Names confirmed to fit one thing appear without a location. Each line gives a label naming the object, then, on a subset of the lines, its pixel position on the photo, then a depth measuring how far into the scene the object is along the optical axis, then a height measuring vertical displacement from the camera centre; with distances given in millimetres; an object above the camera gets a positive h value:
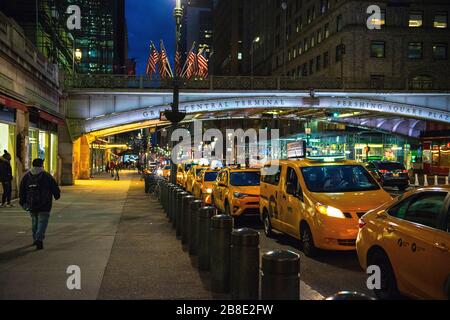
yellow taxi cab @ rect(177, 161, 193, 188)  29355 -888
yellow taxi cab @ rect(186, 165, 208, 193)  23906 -815
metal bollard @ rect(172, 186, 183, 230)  11820 -1067
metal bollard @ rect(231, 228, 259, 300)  5883 -1219
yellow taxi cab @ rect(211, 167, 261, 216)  14095 -921
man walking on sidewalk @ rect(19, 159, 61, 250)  9484 -640
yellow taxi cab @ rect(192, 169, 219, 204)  18984 -989
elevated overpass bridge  33406 +4120
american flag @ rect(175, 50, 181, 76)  20156 +4020
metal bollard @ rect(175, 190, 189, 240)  11336 -1257
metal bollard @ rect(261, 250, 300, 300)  4609 -1060
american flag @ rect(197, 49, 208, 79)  33250 +5892
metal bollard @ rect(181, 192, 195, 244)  10182 -1234
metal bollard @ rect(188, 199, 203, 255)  9078 -1209
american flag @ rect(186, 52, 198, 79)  33250 +5962
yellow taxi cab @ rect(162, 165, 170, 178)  38125 -991
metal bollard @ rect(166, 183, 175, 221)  13688 -1141
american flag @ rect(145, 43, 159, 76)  31484 +6032
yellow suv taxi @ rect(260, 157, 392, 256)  8977 -773
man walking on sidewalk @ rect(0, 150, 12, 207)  16484 -588
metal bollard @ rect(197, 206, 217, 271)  8130 -1279
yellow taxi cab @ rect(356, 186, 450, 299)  5345 -975
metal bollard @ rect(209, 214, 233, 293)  6879 -1277
